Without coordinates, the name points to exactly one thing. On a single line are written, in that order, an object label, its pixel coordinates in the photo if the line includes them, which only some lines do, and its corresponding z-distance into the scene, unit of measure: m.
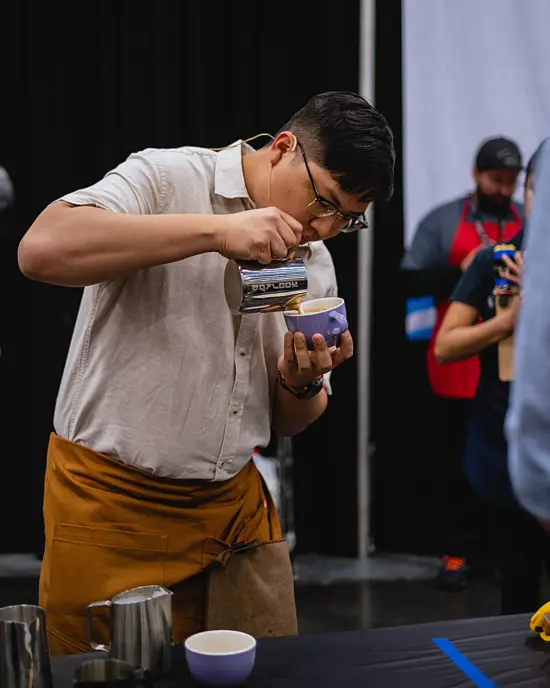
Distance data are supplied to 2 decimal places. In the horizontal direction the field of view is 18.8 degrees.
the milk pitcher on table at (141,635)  2.20
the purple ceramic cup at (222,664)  2.16
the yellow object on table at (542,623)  2.36
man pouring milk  2.49
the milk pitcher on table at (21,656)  2.13
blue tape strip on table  2.23
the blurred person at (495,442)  3.23
